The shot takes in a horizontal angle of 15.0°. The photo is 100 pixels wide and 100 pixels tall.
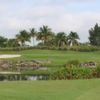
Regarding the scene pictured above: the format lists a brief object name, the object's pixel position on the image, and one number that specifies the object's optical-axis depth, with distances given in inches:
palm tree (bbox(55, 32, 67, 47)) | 3882.9
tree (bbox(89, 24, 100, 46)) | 4329.0
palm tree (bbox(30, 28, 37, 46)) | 4098.7
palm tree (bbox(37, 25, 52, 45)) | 4028.1
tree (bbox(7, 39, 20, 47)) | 4063.0
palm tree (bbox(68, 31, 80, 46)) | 3894.2
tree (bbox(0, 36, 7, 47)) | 4454.7
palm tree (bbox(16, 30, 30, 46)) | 4052.7
